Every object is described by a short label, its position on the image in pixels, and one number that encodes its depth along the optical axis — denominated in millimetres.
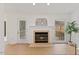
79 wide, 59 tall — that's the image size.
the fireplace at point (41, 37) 2799
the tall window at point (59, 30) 2490
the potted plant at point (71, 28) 2251
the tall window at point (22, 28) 2547
